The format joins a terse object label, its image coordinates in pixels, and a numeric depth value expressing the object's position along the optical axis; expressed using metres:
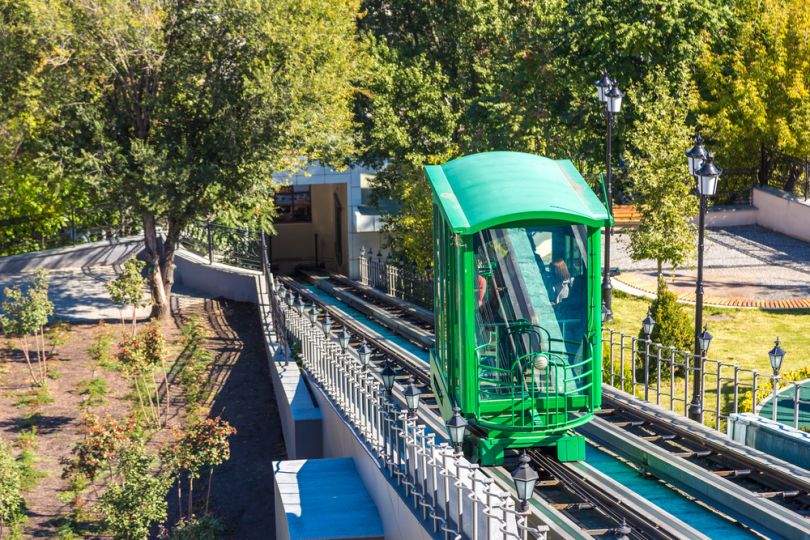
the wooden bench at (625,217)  37.59
